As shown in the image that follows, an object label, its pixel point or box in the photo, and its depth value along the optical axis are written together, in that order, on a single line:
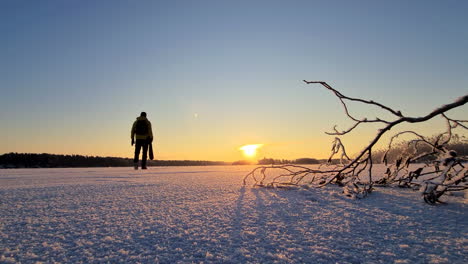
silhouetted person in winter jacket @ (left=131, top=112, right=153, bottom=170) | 7.46
